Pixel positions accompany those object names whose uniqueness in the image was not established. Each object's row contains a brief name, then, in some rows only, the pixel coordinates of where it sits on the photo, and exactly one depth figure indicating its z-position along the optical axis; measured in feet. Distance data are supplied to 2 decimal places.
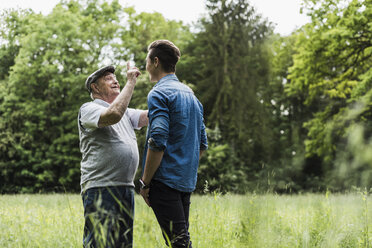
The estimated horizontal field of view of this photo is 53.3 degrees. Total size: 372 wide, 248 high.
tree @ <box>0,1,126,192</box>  77.56
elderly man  9.77
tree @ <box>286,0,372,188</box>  51.85
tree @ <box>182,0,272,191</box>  76.89
